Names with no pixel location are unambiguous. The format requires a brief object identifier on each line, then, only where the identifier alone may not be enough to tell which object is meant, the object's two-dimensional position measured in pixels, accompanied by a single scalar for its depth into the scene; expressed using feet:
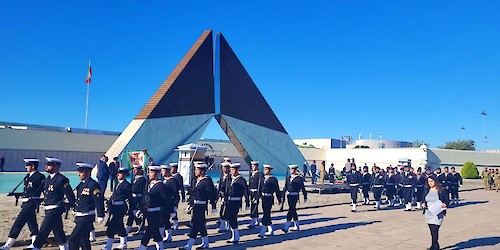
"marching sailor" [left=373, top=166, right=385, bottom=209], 54.24
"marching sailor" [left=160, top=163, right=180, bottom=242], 27.73
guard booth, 57.47
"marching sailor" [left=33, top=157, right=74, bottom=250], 23.21
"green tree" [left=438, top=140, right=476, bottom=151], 267.18
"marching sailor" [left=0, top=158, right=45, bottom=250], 24.93
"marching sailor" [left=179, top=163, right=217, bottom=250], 27.34
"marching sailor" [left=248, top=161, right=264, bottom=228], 36.45
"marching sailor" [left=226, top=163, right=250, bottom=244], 30.01
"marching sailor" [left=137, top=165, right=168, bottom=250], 25.14
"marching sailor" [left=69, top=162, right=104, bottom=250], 21.77
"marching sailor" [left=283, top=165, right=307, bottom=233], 35.09
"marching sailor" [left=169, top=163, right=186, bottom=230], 34.15
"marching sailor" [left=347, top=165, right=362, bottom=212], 51.47
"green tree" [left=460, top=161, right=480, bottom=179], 131.85
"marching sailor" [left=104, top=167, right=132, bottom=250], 26.37
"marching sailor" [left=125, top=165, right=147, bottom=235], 29.50
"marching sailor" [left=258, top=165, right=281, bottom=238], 32.98
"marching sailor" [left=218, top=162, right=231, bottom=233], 32.91
